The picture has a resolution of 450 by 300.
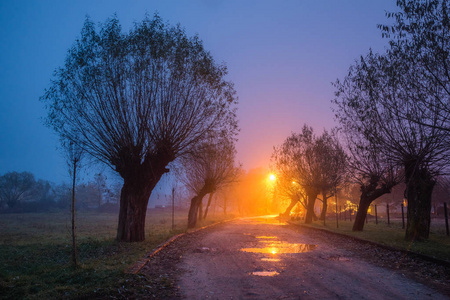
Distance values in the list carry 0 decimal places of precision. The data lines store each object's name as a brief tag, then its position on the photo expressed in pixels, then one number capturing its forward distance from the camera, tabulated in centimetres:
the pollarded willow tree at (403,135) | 1410
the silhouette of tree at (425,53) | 1109
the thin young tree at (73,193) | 930
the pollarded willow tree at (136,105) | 1587
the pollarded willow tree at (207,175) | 3116
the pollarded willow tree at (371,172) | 1903
